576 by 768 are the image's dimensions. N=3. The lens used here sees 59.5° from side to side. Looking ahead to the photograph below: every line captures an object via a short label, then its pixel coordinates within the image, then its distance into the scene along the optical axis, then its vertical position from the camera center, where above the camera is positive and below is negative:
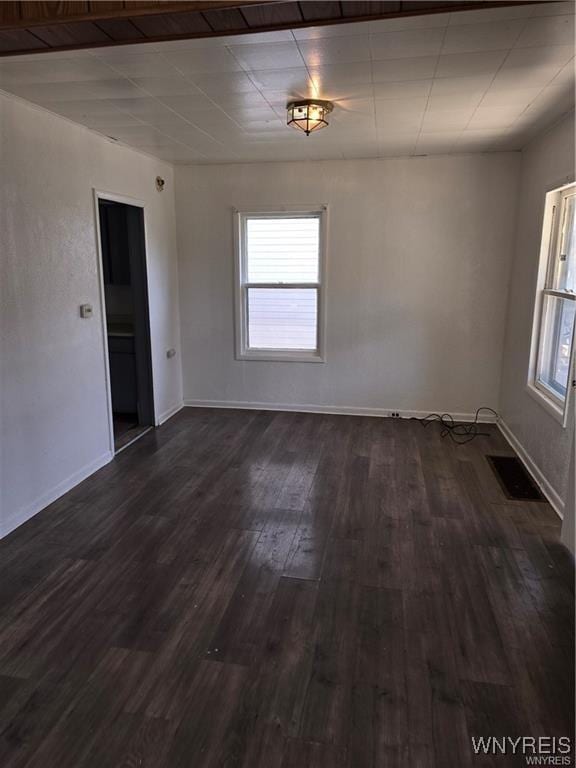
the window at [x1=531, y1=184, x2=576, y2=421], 3.38 -0.17
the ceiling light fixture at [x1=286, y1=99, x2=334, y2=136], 2.96 +0.96
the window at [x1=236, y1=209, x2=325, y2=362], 5.01 -0.10
